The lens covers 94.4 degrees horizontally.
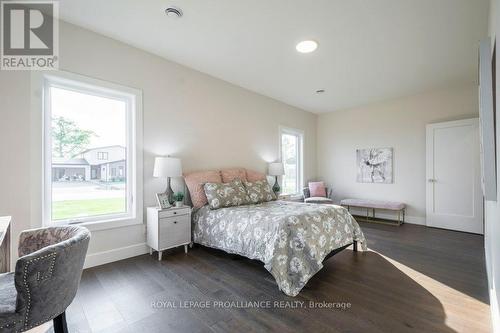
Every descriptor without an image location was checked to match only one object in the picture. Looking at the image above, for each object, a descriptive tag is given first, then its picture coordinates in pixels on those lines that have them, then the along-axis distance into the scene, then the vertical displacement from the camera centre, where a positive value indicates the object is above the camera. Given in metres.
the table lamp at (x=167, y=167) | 3.04 +0.03
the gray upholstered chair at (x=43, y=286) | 1.03 -0.57
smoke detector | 2.36 +1.63
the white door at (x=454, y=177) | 4.18 -0.20
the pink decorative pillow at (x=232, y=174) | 3.92 -0.11
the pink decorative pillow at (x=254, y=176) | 4.37 -0.15
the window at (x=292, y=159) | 5.65 +0.23
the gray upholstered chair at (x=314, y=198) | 5.25 -0.72
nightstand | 2.95 -0.78
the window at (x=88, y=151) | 2.62 +0.23
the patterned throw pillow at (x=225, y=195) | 3.29 -0.39
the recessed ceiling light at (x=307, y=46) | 2.95 +1.60
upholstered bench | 4.80 -0.83
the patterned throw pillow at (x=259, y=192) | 3.73 -0.39
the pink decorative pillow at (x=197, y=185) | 3.42 -0.24
